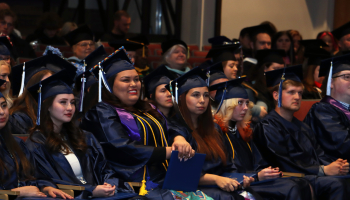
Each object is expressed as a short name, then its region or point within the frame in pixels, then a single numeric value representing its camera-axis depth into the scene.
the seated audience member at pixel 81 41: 11.26
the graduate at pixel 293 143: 7.59
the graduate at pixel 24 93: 7.17
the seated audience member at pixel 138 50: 11.60
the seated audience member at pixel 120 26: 14.82
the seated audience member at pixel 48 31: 13.89
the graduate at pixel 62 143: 5.95
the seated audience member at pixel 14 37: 11.46
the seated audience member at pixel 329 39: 15.24
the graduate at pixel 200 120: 7.21
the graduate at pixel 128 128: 6.29
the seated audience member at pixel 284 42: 14.30
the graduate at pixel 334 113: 8.41
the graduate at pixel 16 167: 5.44
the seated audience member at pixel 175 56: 11.60
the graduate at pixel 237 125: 7.90
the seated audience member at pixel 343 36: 12.88
